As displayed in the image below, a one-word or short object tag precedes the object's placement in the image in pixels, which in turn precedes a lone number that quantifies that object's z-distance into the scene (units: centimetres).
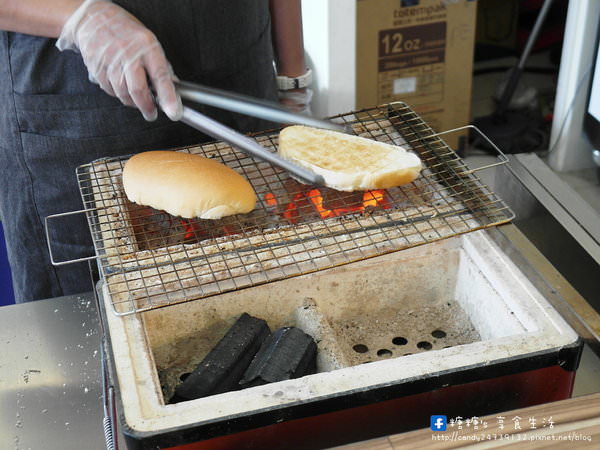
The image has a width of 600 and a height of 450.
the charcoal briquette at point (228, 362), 115
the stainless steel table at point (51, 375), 122
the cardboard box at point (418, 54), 314
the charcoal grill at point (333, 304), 103
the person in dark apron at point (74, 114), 167
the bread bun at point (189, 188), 138
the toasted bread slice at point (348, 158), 143
